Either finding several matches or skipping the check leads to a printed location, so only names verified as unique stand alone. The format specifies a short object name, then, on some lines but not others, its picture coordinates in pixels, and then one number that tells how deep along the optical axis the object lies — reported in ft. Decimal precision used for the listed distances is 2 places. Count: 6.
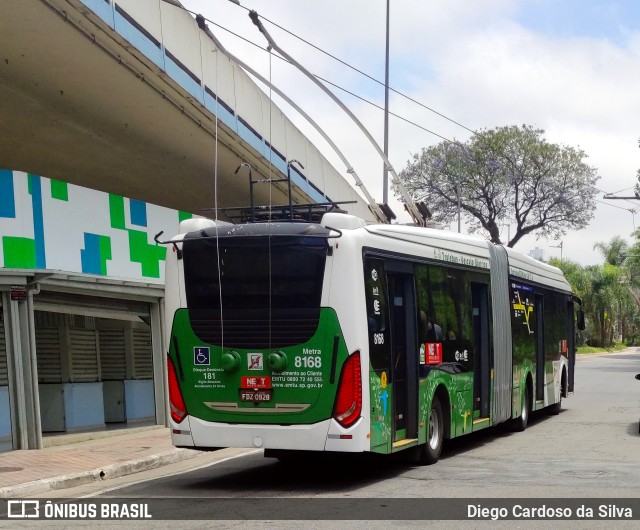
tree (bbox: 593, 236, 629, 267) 287.48
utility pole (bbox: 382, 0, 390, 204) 119.83
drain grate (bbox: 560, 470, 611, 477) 39.58
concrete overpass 60.54
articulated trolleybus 36.78
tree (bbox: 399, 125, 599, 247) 209.67
